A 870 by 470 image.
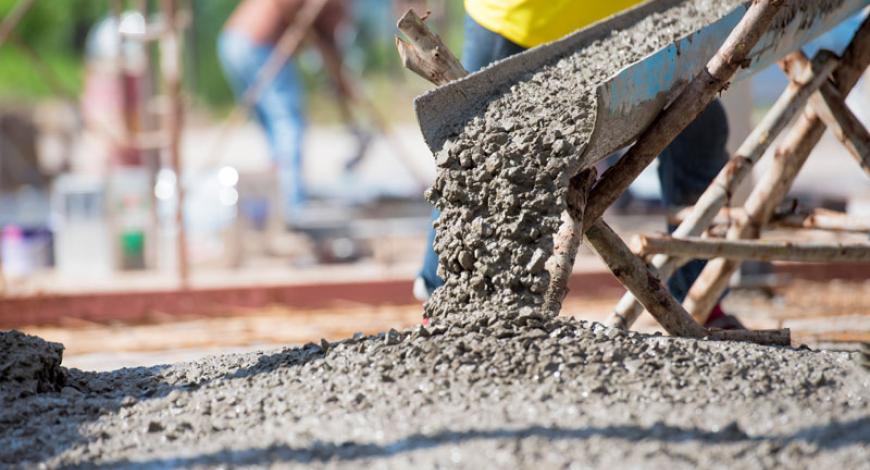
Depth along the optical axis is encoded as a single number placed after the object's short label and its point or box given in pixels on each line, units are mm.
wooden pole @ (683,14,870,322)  7996
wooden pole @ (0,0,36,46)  12595
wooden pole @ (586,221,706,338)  6535
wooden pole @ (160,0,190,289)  12687
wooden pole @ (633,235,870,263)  7008
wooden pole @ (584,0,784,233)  6398
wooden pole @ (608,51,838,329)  7539
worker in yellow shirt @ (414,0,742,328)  7727
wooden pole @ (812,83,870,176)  8000
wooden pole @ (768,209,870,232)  8508
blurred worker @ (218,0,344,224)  16719
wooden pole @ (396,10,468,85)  6453
